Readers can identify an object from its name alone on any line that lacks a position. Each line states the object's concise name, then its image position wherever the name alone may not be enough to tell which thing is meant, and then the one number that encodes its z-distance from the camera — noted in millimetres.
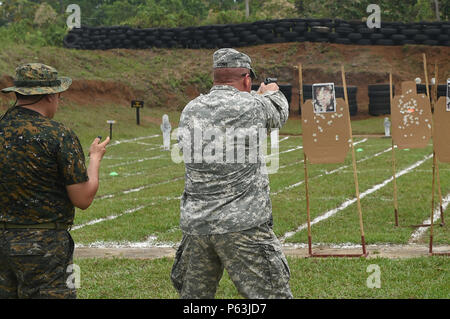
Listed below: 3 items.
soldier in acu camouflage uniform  3932
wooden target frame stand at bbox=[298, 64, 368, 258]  7527
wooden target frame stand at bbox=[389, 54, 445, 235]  9109
